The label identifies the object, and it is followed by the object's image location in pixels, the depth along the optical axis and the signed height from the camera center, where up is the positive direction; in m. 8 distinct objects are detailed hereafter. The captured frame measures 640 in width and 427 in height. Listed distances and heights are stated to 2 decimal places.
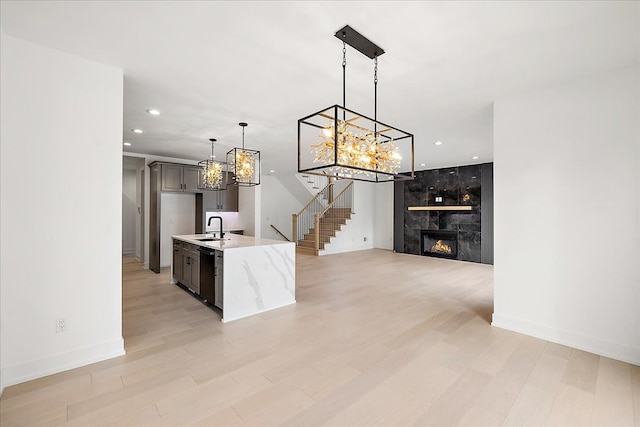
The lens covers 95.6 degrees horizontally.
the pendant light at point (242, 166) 4.35 +0.74
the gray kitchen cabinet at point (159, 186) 6.47 +0.67
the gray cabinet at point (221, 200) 7.35 +0.38
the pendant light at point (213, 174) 4.95 +0.70
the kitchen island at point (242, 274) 3.72 -0.83
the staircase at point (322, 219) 9.69 -0.16
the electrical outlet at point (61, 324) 2.49 -0.94
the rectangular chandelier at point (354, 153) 2.11 +0.48
